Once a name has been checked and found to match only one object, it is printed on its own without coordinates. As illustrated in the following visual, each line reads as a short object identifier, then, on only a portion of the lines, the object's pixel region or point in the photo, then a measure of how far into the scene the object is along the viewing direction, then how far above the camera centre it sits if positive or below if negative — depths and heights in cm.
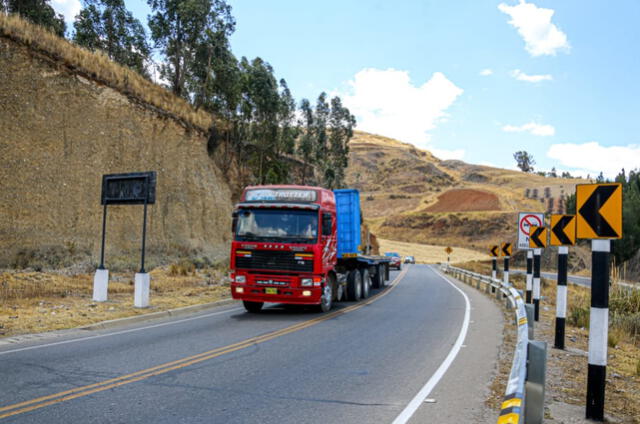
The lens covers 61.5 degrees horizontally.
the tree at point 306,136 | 5934 +1062
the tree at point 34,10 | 4062 +1593
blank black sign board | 1686 +103
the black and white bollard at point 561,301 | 1063 -126
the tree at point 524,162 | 18775 +2591
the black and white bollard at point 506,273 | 2239 -158
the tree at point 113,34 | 4291 +1525
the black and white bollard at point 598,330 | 608 -104
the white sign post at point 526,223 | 1836 +44
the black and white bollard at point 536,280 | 1552 -129
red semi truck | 1449 -55
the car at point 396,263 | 5144 -310
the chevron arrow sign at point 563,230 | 1206 +17
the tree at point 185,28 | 3631 +1351
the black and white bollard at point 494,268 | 2712 -169
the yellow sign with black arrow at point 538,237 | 1520 -1
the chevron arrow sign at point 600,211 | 620 +33
